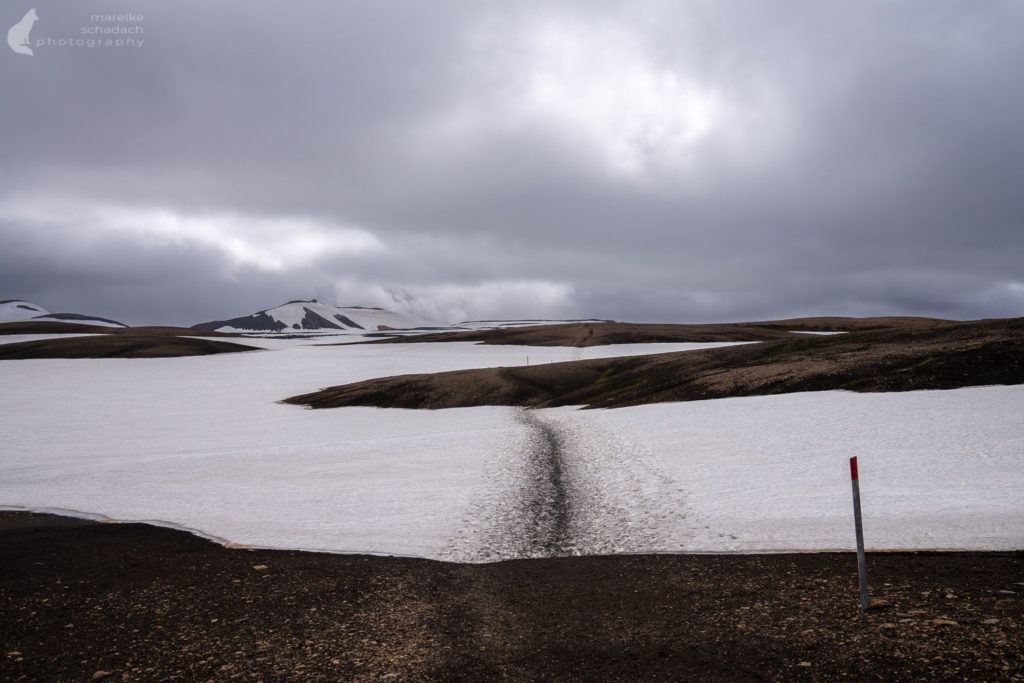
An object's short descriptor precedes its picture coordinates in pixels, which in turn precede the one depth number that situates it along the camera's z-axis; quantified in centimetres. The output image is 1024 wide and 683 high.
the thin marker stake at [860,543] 967
